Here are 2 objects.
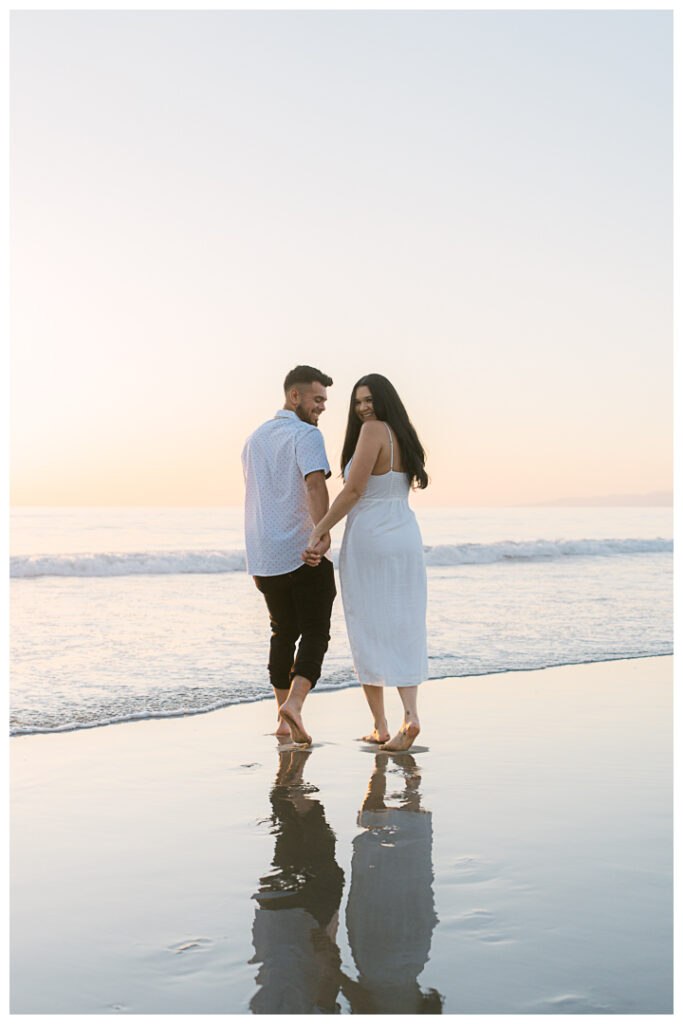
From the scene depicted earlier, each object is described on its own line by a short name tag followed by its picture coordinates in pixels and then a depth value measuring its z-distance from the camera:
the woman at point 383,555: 4.86
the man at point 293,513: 4.87
